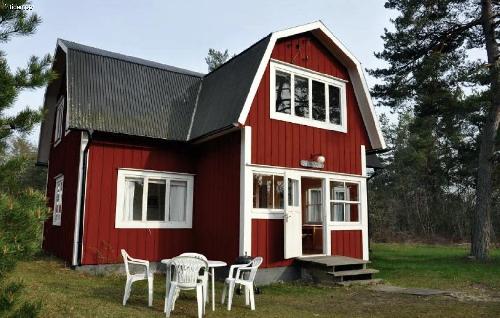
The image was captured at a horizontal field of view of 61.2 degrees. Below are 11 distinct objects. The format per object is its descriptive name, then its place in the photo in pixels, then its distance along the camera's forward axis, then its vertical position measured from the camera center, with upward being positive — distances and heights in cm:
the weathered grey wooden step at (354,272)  872 -109
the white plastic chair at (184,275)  581 -78
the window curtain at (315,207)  1255 +39
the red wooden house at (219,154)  924 +152
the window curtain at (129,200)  973 +40
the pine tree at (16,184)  301 +27
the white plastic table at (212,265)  633 -71
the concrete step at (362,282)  868 -130
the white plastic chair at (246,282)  645 -96
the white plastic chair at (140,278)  629 -91
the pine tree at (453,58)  1504 +638
